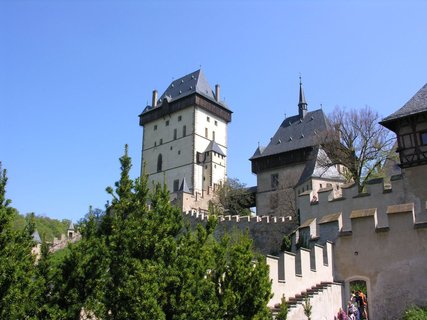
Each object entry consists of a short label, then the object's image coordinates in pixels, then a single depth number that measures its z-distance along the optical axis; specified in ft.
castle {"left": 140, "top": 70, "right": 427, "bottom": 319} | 48.34
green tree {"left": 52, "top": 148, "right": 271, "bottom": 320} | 30.81
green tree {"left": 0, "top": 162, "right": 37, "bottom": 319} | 33.58
